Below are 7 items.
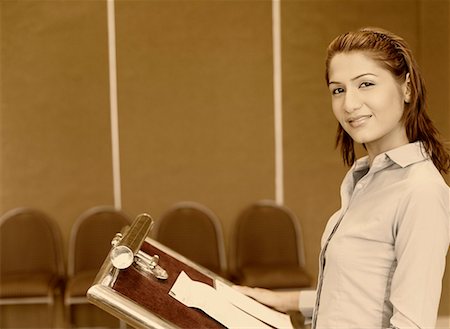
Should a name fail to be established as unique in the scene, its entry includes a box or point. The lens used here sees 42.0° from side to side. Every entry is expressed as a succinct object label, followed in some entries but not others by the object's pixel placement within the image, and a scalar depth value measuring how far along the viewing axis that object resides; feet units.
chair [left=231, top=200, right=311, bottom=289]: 14.62
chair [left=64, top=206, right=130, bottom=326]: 14.49
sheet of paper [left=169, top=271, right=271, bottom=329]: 4.57
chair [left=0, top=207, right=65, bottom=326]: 14.38
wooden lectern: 3.98
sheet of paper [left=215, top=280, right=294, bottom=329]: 5.07
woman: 4.12
